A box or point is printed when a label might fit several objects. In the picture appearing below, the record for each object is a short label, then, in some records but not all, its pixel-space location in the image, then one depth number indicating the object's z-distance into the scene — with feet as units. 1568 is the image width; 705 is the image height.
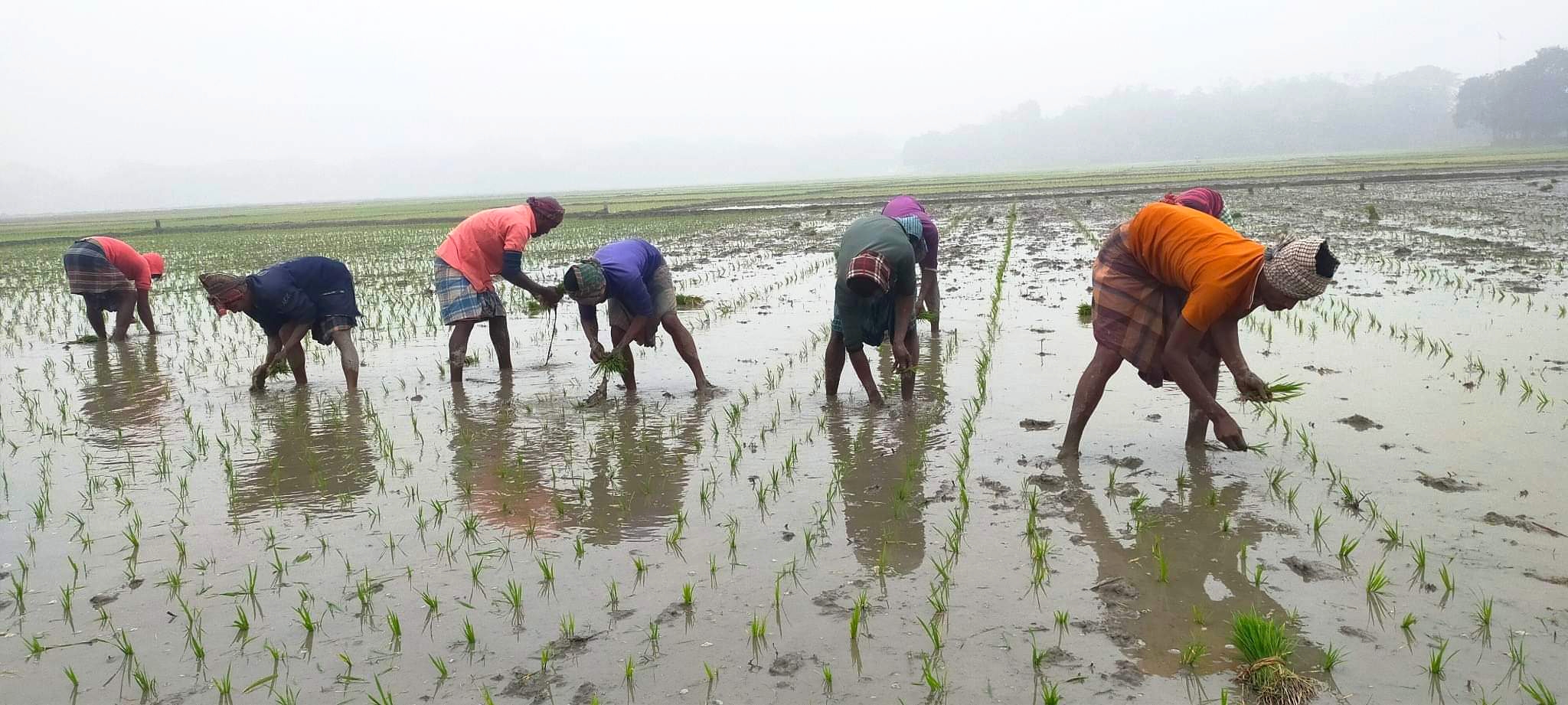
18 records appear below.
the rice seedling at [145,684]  9.29
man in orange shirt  12.55
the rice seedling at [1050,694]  8.25
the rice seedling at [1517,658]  8.59
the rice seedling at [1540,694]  7.91
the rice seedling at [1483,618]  9.29
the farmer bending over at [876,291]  17.13
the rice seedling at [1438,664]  8.56
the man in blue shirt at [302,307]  21.84
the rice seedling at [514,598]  10.76
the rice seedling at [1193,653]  8.96
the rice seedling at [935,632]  9.50
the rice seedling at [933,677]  8.69
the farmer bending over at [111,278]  31.17
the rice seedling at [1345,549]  11.12
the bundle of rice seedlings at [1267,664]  8.27
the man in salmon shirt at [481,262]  22.26
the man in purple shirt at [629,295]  19.45
